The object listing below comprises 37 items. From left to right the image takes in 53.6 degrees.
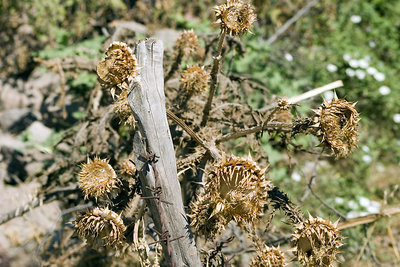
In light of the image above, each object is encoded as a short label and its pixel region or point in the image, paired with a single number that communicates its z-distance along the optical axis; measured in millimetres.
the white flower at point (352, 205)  5516
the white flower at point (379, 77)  7077
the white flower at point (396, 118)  6789
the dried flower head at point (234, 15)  2266
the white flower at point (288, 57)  6533
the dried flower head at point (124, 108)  2373
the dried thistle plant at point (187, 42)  3240
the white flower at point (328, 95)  6709
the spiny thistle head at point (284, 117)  2991
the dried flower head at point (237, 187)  2014
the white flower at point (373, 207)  5445
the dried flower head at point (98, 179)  2207
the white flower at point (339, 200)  5476
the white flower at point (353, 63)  7172
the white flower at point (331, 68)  7098
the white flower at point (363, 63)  7184
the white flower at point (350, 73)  7141
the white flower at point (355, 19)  8227
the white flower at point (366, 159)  6367
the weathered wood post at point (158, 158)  2168
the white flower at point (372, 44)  7988
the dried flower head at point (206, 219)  2088
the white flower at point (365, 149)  6480
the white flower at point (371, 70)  7137
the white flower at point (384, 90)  6961
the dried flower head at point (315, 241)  2057
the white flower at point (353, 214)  5262
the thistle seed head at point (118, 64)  2102
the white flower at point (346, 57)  7247
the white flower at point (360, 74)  7077
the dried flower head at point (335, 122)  2100
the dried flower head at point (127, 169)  2618
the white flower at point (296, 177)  5908
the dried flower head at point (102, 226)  2180
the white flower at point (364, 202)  5535
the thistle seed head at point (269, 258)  2141
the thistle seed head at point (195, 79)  2830
